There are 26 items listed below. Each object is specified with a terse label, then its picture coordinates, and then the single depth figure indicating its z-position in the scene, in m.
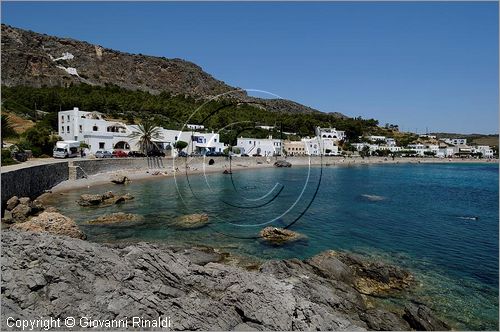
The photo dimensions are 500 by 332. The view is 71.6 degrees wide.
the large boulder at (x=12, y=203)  25.08
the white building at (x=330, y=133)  133.00
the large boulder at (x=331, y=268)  16.03
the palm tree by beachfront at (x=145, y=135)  63.88
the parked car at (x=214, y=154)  76.49
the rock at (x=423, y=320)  12.52
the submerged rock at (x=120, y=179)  46.09
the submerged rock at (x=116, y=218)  25.77
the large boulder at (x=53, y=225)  18.83
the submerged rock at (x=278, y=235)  22.75
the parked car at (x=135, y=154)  60.80
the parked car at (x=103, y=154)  55.71
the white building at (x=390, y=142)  163.38
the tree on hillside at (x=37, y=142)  47.91
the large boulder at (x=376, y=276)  15.78
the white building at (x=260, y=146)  95.50
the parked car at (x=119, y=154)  58.91
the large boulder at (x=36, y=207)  26.15
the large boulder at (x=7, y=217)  23.12
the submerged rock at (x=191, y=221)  25.92
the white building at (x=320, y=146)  114.96
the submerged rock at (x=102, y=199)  31.70
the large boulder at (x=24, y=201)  26.03
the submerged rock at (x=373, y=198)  42.77
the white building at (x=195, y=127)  90.04
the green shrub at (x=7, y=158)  34.42
